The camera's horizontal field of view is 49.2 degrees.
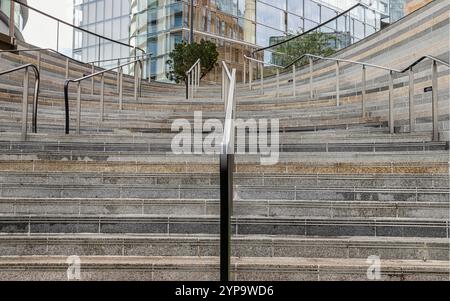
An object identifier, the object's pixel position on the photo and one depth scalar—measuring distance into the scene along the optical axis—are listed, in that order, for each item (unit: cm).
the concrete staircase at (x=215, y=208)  303
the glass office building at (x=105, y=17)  2512
